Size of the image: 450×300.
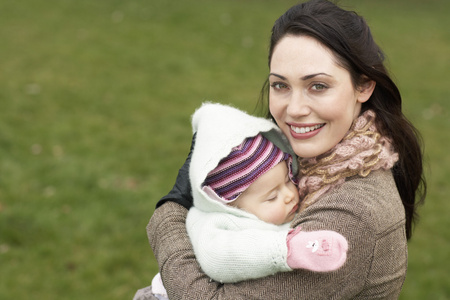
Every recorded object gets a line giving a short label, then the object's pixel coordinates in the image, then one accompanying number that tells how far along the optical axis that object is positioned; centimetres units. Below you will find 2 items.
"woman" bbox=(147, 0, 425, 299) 155
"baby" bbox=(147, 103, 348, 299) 159
